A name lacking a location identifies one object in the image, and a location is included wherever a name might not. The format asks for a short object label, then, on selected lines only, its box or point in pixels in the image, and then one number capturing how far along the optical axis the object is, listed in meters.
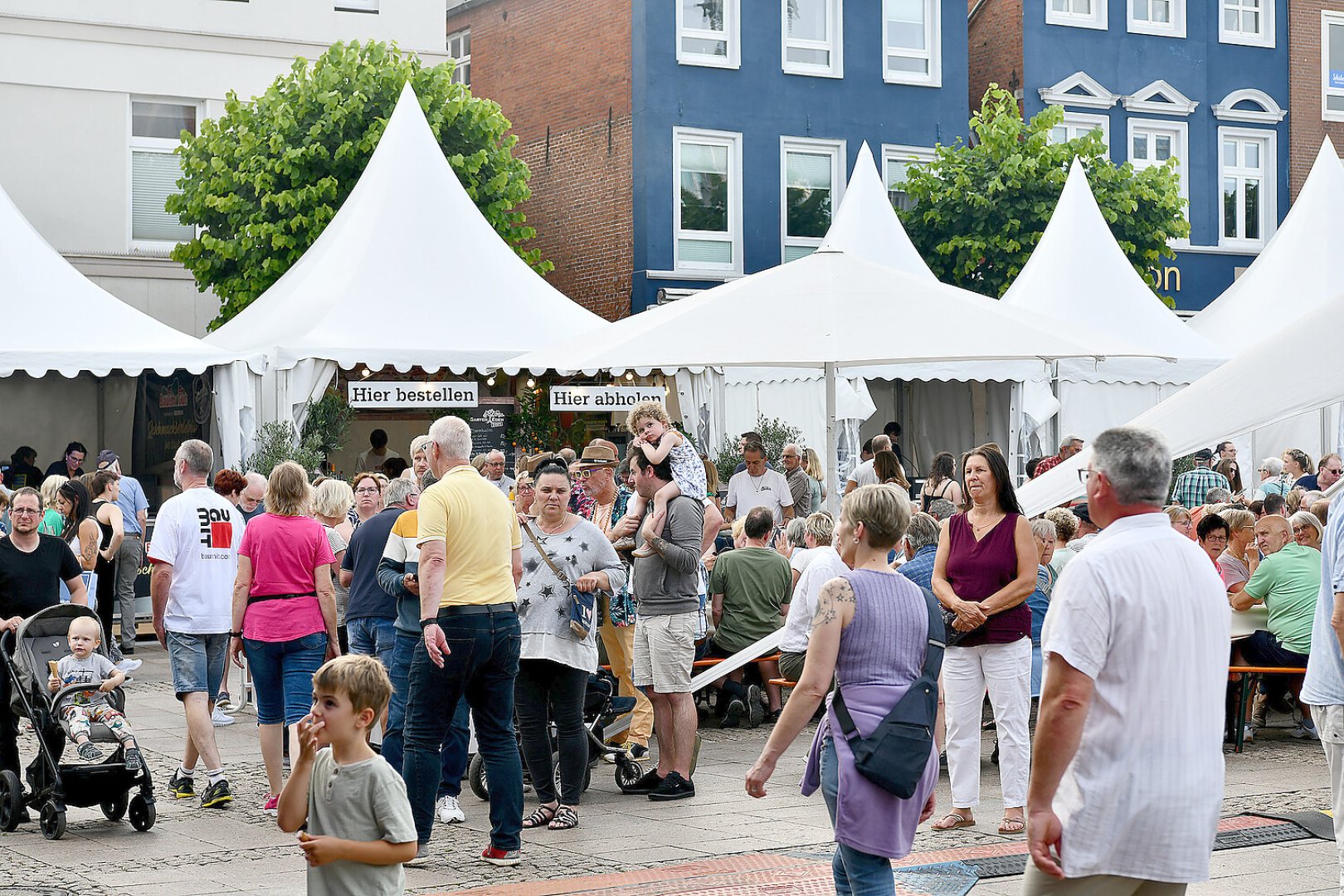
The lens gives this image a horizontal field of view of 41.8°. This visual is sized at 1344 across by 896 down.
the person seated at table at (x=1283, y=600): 10.93
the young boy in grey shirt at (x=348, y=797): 4.81
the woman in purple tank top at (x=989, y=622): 8.21
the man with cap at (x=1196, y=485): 16.55
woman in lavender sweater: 5.44
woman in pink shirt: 8.77
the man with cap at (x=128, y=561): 15.86
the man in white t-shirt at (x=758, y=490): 15.84
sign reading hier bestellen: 18.41
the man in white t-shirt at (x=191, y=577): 9.48
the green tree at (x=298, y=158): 23.95
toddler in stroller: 8.43
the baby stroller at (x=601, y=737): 9.40
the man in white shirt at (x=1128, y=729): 4.18
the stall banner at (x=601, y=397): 17.98
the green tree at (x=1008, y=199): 28.05
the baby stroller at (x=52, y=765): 8.40
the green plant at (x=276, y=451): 17.91
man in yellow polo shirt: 7.57
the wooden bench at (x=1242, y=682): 10.76
